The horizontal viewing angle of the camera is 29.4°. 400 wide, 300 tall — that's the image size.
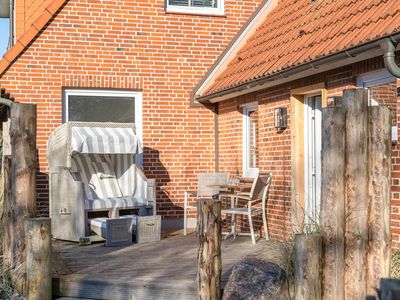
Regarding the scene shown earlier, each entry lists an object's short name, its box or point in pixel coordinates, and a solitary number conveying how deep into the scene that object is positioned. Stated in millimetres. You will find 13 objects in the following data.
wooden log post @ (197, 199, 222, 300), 6789
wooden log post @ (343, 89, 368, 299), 5590
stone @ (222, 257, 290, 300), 6660
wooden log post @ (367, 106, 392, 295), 5562
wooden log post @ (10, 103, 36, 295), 8133
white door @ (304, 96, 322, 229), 10672
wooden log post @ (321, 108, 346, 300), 5637
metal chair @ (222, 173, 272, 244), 10875
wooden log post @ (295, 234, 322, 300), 5672
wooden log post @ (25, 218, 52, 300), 7789
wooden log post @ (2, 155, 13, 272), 8203
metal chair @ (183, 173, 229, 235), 12430
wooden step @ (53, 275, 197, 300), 7539
